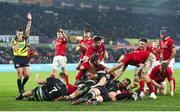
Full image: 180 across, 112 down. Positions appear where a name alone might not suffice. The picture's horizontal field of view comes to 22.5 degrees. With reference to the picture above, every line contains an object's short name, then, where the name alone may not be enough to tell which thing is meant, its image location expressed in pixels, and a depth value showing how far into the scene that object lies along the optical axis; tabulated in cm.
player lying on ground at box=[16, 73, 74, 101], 1007
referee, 1202
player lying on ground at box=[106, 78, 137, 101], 1035
